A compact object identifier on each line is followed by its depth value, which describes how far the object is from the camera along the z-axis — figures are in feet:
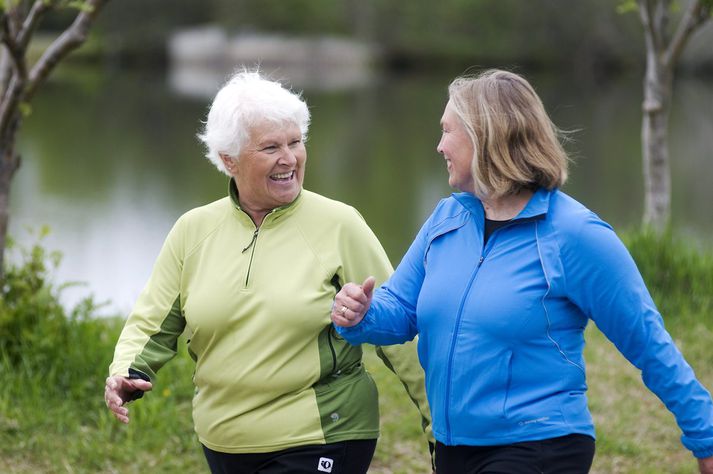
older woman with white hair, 19.44
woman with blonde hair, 17.04
